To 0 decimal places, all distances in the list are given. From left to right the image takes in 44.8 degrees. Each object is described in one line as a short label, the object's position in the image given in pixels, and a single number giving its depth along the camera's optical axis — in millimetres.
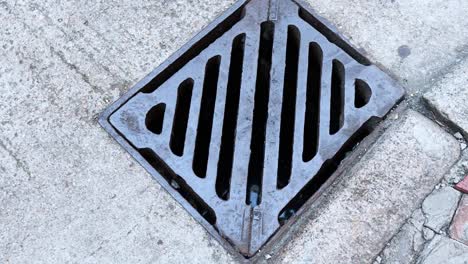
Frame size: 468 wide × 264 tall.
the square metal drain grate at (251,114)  1795
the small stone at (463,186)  1763
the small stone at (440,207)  1724
